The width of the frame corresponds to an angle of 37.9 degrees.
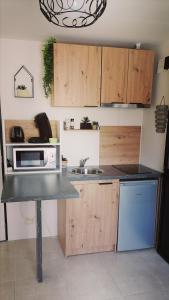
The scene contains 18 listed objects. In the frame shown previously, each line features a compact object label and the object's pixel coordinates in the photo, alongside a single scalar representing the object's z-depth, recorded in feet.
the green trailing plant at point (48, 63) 8.95
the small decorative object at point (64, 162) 9.91
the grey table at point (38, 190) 6.38
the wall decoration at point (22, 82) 9.45
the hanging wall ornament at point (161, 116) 9.10
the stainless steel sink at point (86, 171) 9.59
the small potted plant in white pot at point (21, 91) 9.44
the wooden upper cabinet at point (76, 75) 8.84
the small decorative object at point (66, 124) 10.15
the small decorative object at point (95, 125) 10.40
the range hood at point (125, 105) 9.47
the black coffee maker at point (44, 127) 9.52
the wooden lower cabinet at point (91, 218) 8.85
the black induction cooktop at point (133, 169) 9.61
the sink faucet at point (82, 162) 10.32
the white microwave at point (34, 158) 8.98
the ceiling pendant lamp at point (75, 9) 4.83
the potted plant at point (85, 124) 10.29
